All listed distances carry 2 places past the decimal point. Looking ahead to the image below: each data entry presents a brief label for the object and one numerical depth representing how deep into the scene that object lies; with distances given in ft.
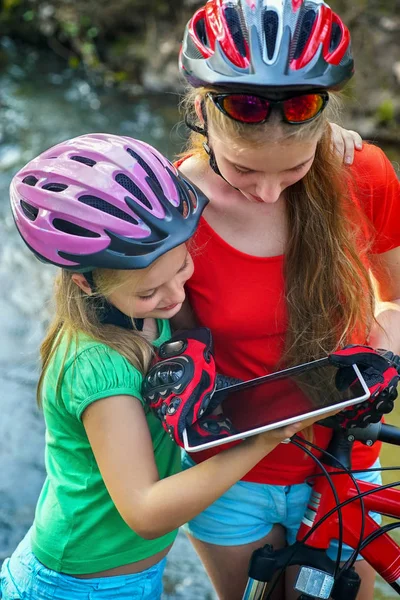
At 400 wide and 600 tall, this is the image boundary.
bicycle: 7.70
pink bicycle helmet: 6.82
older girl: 6.78
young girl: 6.70
